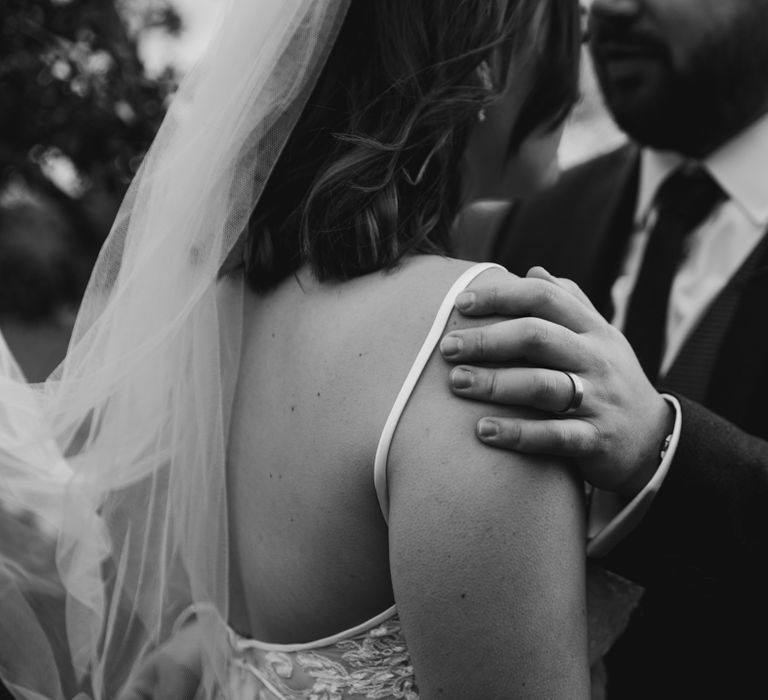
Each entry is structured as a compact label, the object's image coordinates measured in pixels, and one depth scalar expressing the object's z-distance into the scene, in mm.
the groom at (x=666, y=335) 565
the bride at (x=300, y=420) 531
